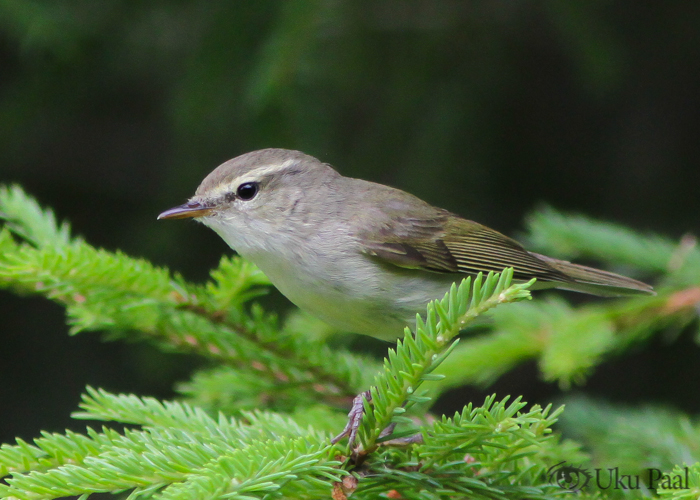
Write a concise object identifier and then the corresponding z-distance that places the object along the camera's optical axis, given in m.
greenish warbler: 2.35
